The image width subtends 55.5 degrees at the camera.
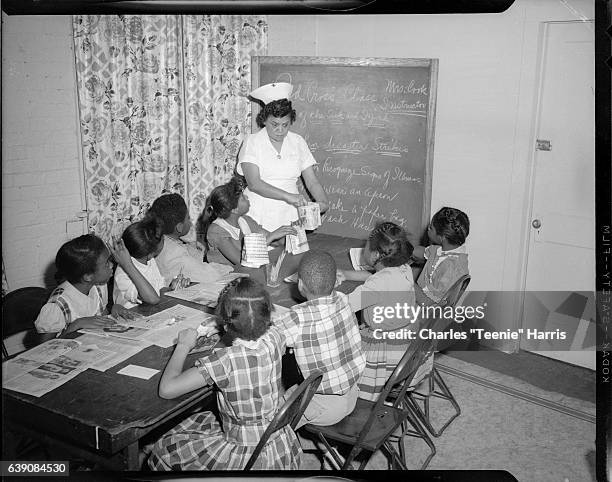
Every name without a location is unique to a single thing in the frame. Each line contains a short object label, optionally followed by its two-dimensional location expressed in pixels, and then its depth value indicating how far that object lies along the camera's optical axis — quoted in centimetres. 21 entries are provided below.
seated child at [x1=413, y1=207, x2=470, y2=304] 318
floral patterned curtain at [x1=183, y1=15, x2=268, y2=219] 355
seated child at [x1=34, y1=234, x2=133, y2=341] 246
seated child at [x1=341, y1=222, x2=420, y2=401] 272
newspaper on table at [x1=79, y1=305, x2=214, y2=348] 236
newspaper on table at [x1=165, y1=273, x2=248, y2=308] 277
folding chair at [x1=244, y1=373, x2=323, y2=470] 193
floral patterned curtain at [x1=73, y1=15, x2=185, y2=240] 320
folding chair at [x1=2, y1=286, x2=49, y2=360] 259
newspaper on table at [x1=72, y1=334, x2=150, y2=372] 216
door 335
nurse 360
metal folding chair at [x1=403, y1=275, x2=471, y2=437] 282
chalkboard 382
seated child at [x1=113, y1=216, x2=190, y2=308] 274
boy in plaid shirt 226
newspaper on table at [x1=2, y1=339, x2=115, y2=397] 201
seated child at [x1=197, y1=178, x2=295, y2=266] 334
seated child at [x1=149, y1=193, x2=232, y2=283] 311
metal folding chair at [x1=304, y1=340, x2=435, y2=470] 228
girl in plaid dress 196
